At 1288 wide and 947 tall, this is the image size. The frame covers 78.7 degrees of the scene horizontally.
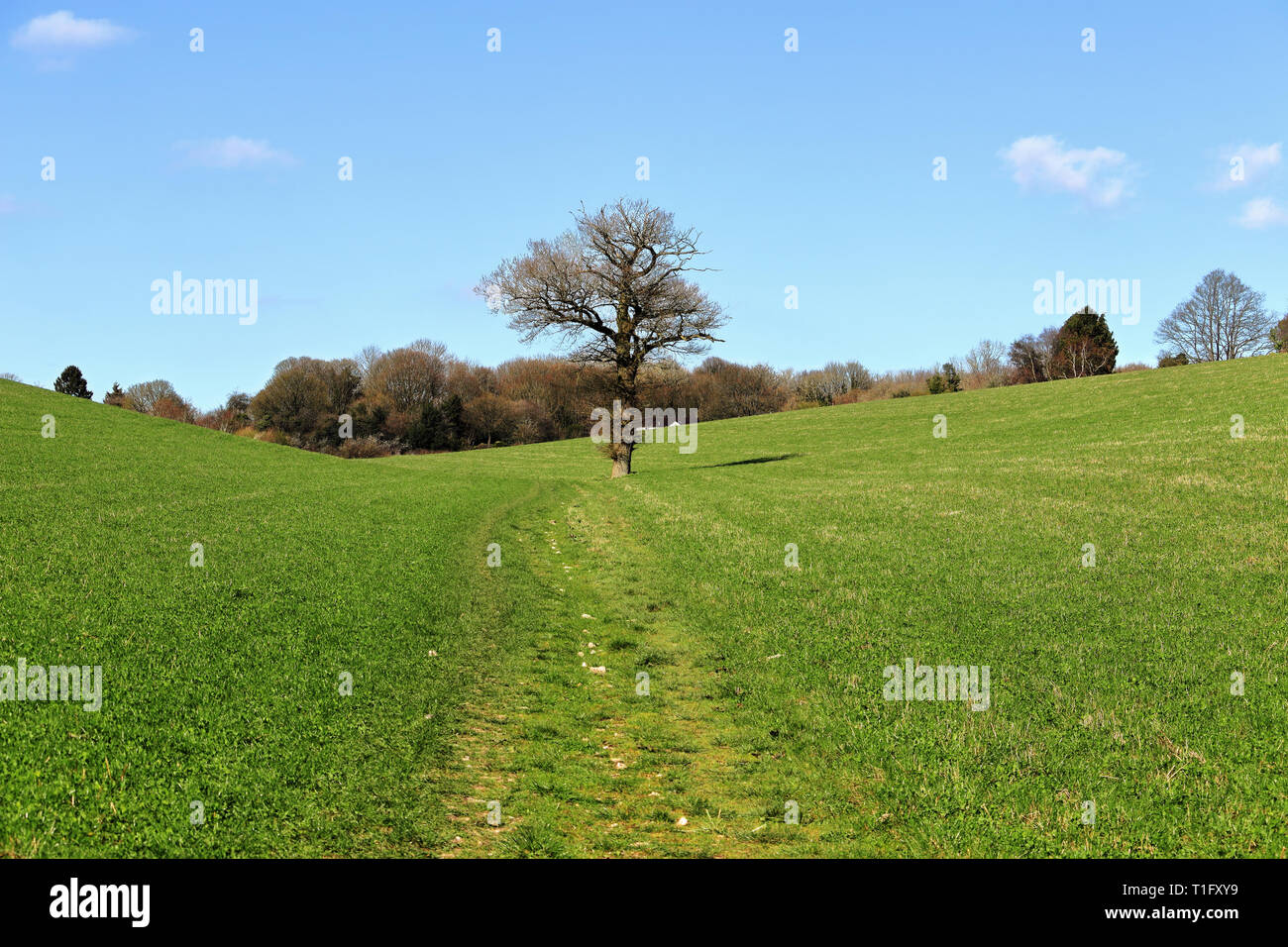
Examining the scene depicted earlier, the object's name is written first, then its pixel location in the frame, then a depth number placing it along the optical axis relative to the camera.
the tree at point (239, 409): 113.58
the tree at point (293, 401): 111.75
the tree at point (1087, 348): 110.19
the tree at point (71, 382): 93.44
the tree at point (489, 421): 119.56
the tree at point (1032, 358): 118.56
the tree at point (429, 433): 110.31
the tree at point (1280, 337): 96.10
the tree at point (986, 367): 130.98
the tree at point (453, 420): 112.12
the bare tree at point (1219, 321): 109.31
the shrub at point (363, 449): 102.56
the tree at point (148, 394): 118.69
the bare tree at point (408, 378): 129.75
